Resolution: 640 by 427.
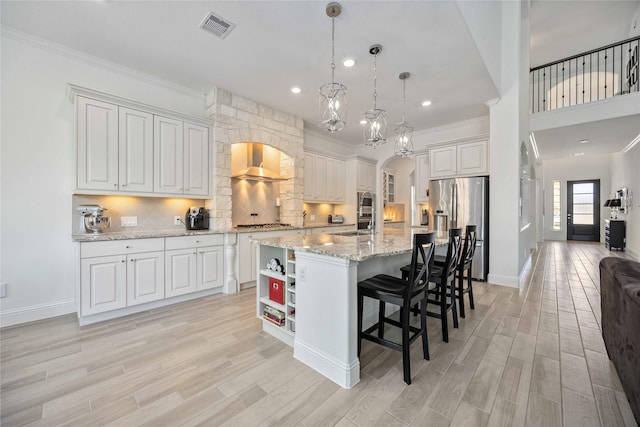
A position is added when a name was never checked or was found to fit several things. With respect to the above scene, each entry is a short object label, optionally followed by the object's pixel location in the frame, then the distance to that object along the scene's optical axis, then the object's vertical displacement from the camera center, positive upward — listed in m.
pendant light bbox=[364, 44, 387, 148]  2.79 +1.00
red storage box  2.51 -0.77
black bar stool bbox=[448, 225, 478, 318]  2.92 -0.53
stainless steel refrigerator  4.39 +0.07
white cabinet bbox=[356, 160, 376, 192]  6.42 +0.91
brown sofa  1.37 -0.64
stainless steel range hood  4.52 +0.73
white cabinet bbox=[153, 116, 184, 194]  3.44 +0.77
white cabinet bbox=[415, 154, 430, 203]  5.66 +0.78
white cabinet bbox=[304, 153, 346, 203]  5.61 +0.76
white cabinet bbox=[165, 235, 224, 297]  3.30 -0.70
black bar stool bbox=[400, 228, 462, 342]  2.38 -0.60
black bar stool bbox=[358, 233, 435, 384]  1.82 -0.59
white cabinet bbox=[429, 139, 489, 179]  4.47 +0.96
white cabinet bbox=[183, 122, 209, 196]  3.72 +0.75
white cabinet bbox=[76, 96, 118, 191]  2.89 +0.76
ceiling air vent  2.58 +1.89
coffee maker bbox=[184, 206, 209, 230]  3.81 -0.11
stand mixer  2.98 -0.08
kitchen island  1.81 -0.65
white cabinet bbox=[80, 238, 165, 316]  2.72 -0.70
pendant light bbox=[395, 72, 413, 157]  3.39 +0.96
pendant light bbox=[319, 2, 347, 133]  2.38 +1.03
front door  9.37 +0.15
